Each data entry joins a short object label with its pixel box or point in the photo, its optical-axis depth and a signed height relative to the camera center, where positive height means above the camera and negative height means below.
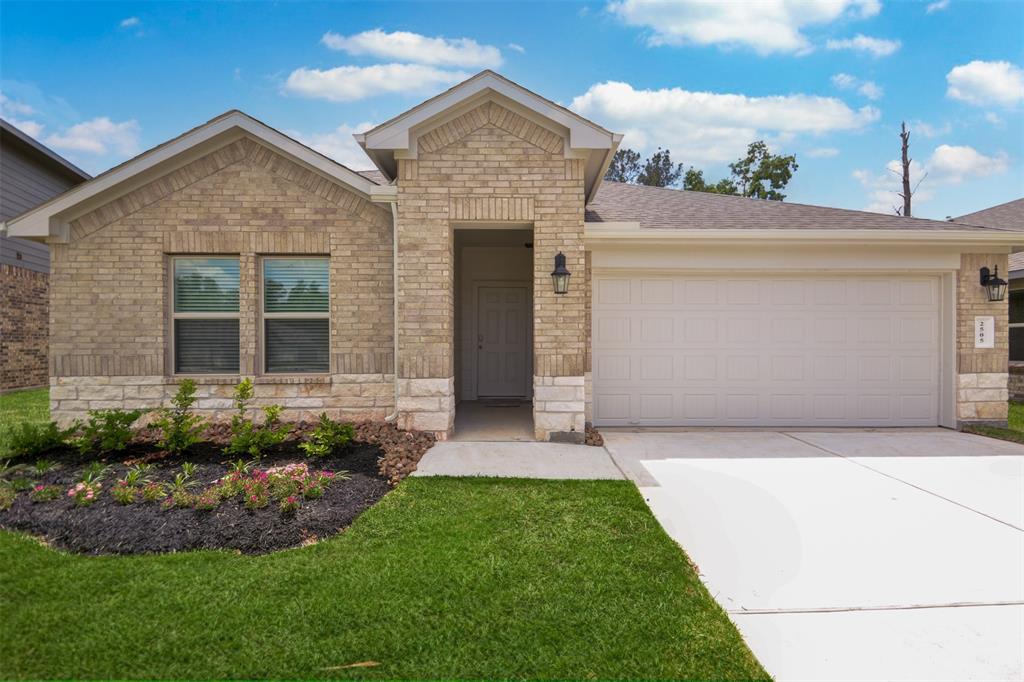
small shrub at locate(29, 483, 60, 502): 4.03 -1.32
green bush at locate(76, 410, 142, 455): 5.25 -1.07
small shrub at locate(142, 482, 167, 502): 3.96 -1.29
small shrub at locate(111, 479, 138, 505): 3.93 -1.29
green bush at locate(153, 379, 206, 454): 5.27 -1.00
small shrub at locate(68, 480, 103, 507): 3.89 -1.29
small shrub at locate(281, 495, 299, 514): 3.75 -1.32
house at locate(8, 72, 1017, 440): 6.16 +0.71
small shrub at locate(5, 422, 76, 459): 5.23 -1.13
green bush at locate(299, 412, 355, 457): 5.18 -1.14
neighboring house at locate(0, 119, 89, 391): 11.44 +1.61
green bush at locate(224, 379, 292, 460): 5.16 -1.08
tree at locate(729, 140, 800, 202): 23.80 +8.35
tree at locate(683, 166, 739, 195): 25.53 +8.40
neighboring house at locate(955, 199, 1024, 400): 9.89 +0.31
